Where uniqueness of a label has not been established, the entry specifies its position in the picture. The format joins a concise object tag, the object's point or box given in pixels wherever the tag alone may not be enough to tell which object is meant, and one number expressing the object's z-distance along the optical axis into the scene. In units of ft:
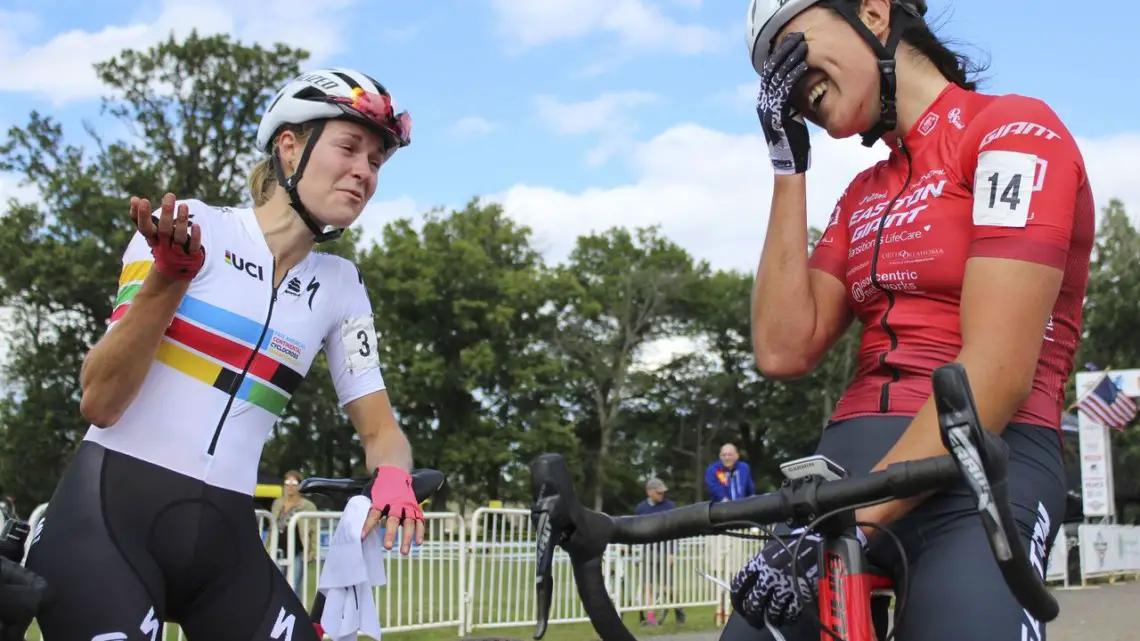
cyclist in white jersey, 9.20
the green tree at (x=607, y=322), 181.06
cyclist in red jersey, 6.76
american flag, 80.48
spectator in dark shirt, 49.14
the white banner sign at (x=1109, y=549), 74.90
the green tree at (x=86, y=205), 112.68
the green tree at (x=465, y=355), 162.20
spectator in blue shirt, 47.16
